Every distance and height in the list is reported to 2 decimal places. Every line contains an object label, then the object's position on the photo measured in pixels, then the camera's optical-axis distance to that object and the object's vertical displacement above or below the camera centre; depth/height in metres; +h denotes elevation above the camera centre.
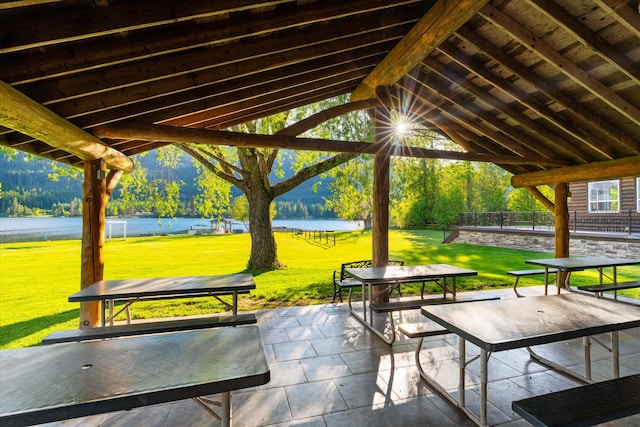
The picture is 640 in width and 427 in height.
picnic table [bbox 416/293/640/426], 2.18 -0.83
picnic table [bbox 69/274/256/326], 3.28 -0.82
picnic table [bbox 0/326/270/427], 1.36 -0.80
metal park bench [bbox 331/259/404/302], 5.08 -1.13
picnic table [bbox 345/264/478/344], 3.77 -0.84
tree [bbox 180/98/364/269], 8.66 +1.22
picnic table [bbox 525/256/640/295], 5.04 -0.84
